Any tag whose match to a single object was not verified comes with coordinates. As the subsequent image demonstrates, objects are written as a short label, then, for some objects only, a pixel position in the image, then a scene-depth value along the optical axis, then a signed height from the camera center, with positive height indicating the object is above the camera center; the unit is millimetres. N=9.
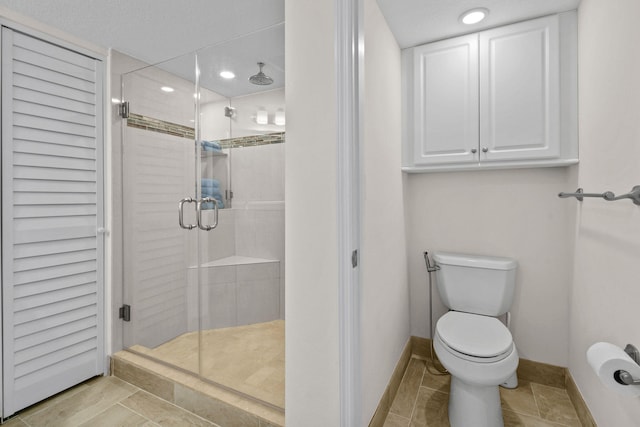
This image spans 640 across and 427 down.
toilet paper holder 839 -468
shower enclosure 1613 -11
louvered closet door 1508 -32
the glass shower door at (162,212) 1798 +8
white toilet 1310 -603
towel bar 947 +59
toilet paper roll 850 -449
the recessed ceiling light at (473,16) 1538 +1040
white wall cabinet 1564 +650
